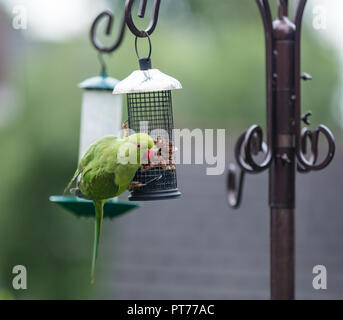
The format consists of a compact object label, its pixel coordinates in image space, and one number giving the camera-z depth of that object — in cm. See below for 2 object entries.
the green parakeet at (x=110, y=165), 455
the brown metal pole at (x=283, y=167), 464
